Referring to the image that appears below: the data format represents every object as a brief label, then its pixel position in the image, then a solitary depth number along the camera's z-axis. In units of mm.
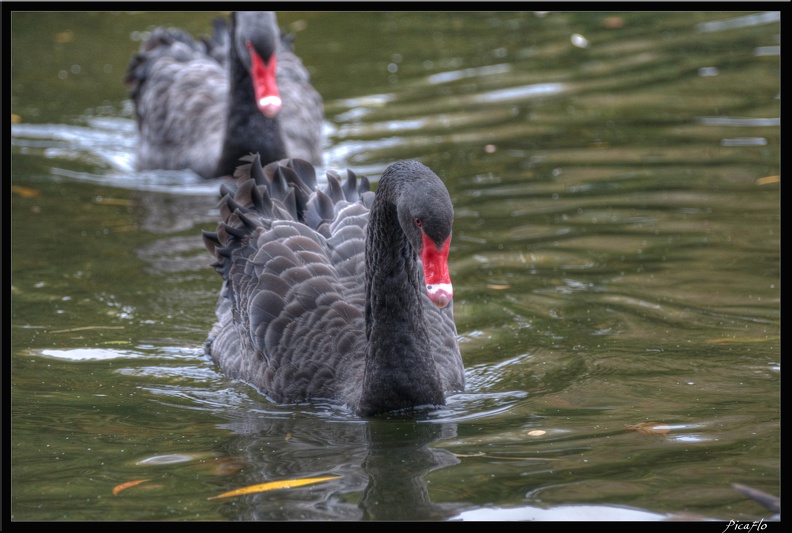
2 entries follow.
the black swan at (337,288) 10234
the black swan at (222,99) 18859
